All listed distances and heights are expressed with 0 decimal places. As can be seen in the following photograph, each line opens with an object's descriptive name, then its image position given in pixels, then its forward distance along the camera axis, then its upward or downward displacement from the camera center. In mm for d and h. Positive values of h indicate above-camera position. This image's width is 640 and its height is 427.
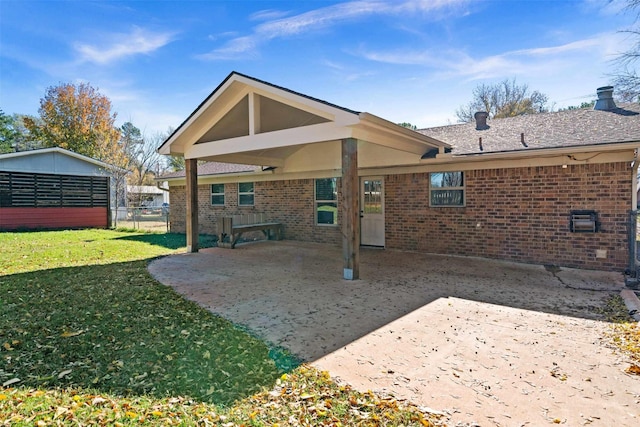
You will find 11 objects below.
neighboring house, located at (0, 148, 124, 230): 15336 +933
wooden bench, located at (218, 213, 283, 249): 10844 -597
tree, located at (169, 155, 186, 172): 41862 +5440
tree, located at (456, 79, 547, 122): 27578 +8608
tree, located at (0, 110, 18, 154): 33906 +7590
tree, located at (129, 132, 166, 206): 29542 +4776
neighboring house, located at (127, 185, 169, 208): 29153 +1434
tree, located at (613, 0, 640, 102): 9031 +3642
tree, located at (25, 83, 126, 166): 30000 +7641
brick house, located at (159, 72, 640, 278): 6918 +813
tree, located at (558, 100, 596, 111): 27722 +8073
